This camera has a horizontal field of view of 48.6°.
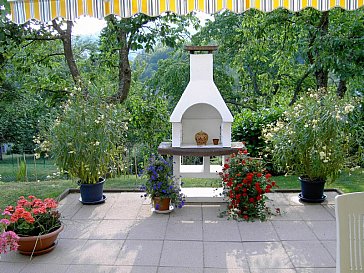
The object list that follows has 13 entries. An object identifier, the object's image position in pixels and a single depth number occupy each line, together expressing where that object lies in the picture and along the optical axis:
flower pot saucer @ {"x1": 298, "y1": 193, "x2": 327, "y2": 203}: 5.43
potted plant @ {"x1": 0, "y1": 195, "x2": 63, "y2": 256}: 3.72
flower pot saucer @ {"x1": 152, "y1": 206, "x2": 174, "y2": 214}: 5.11
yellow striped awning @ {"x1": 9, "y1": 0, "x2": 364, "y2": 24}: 3.59
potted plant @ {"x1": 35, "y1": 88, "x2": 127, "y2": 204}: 5.32
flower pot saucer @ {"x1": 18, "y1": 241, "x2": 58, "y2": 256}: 3.82
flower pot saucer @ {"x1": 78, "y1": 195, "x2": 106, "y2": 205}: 5.50
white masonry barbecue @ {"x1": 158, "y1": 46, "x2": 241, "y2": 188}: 5.34
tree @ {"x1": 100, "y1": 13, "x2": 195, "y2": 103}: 6.94
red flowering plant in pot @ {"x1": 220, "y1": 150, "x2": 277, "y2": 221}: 4.82
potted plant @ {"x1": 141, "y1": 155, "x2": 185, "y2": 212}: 5.03
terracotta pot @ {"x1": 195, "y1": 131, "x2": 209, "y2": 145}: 5.62
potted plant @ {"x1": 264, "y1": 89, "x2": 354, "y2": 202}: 5.11
